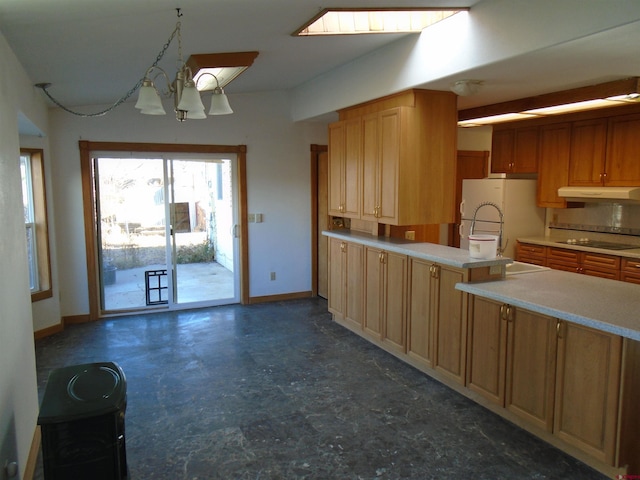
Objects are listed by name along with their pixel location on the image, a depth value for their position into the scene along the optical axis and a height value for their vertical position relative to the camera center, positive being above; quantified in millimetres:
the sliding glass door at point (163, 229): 5551 -502
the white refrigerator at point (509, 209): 5629 -268
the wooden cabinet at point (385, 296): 4055 -985
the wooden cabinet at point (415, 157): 4016 +262
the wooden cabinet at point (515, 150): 5688 +453
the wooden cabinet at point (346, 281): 4703 -982
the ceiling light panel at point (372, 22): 3393 +1229
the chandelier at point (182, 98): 2613 +515
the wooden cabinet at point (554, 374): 2385 -1078
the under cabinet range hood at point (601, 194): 4613 -78
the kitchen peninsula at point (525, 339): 2385 -964
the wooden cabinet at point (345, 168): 4715 +206
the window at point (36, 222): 4879 -353
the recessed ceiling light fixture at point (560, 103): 3534 +728
